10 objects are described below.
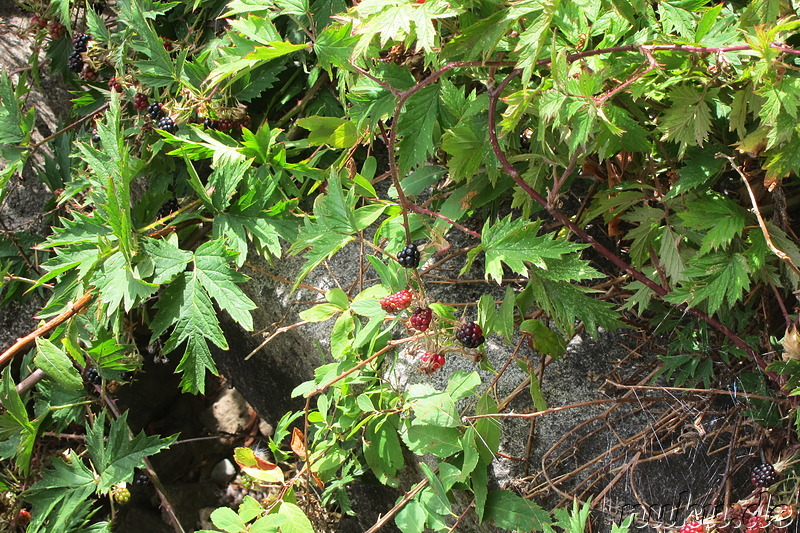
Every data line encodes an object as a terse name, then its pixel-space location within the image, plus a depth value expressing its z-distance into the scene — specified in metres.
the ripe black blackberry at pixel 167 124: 1.23
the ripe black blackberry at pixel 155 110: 1.24
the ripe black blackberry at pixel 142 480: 1.28
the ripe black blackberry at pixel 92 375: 1.25
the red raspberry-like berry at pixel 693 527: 1.06
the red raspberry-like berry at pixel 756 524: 1.06
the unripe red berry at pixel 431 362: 1.10
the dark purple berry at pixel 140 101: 1.26
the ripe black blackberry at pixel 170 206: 1.26
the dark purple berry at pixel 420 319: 1.09
